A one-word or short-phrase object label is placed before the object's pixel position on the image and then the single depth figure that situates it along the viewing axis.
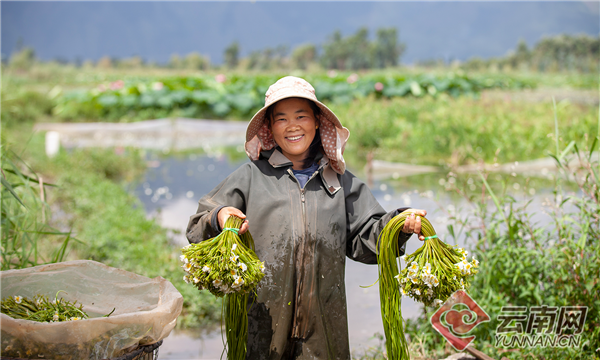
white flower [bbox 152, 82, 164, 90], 14.89
